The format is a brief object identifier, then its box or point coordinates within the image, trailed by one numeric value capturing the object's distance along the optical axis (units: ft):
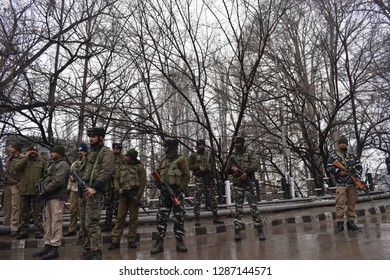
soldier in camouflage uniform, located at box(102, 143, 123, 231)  24.84
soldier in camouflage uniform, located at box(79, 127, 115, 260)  16.84
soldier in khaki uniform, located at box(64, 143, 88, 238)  23.65
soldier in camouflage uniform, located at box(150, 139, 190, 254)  18.60
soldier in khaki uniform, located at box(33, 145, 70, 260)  18.15
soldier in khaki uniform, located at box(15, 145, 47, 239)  22.27
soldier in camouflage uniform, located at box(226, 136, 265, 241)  20.94
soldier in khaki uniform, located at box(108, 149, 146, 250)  20.97
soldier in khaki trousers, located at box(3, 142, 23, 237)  23.76
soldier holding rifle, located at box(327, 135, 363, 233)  22.59
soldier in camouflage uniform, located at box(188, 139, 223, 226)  26.55
